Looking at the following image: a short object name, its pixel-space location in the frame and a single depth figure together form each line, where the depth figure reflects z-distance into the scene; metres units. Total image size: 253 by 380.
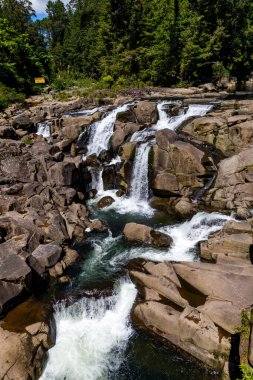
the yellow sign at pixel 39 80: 54.88
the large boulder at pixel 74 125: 28.64
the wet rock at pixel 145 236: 16.97
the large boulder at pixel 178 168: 21.56
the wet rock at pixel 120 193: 23.92
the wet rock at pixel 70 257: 16.17
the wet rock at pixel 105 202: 22.95
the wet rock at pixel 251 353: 7.34
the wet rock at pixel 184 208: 19.58
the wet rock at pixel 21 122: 31.70
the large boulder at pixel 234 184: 19.11
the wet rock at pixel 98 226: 19.47
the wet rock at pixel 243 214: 17.50
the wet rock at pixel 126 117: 28.27
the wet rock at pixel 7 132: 28.96
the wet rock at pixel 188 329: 10.86
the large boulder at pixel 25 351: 10.49
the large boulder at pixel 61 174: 22.75
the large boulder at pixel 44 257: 14.84
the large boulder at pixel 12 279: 12.67
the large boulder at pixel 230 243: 14.48
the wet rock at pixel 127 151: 24.43
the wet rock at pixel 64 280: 14.95
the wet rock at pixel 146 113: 27.73
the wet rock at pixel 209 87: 44.61
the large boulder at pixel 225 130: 22.55
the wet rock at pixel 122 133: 26.33
